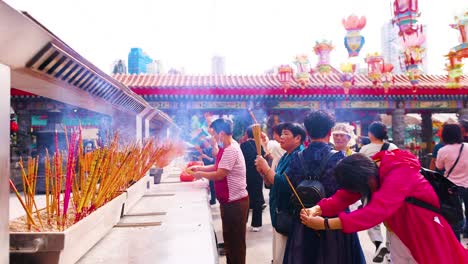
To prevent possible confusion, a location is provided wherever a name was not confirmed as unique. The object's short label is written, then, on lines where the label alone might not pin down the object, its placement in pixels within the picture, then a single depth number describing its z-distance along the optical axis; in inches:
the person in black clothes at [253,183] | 196.5
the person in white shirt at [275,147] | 131.9
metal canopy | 53.0
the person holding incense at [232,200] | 122.0
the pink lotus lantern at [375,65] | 444.1
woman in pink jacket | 65.1
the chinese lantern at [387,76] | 451.5
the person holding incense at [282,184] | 92.2
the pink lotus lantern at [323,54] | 475.4
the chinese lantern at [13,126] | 267.0
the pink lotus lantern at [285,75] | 463.2
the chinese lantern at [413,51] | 265.2
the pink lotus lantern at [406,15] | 229.0
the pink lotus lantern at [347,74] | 455.2
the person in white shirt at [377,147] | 142.6
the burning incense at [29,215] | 73.0
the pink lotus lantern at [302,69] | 461.4
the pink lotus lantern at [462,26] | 191.2
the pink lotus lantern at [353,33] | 370.6
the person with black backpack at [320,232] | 82.6
